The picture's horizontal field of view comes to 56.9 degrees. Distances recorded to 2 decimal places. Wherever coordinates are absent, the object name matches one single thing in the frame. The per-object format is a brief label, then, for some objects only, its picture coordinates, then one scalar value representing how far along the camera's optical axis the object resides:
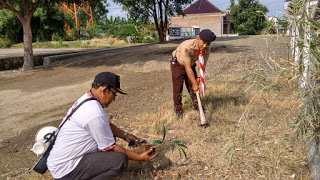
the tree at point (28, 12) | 11.70
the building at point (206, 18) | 47.00
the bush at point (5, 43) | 25.78
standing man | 4.82
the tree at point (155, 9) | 20.23
